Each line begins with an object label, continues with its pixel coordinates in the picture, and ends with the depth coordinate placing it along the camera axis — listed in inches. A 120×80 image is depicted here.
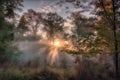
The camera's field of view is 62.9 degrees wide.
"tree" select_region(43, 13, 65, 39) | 613.9
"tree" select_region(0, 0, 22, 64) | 287.2
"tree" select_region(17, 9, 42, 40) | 592.8
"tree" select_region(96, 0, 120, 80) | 184.2
